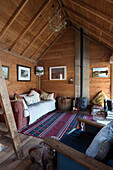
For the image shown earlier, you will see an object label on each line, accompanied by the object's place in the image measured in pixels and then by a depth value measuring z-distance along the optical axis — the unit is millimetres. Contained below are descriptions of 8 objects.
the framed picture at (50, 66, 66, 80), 5008
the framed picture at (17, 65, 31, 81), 4211
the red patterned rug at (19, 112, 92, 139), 2465
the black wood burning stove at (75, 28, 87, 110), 4109
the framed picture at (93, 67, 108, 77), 4276
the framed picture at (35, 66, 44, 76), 5047
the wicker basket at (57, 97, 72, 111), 4508
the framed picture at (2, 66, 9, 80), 3552
